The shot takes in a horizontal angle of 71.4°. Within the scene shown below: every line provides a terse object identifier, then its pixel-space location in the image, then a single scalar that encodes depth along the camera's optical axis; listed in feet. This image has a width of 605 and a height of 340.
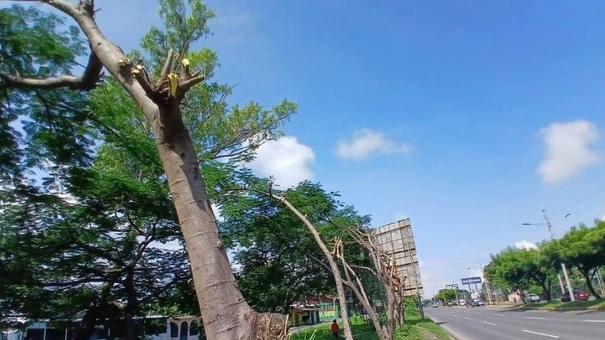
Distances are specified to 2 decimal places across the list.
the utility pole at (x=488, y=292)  206.41
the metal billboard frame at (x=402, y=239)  49.16
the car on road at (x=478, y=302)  197.98
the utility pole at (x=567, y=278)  88.02
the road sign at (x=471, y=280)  207.90
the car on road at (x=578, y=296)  106.69
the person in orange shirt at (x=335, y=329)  57.77
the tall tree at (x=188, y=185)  5.81
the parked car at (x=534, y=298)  158.63
